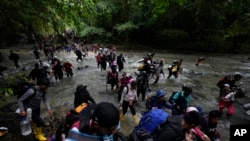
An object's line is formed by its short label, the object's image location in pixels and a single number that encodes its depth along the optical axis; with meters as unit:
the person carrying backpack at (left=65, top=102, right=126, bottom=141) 2.46
